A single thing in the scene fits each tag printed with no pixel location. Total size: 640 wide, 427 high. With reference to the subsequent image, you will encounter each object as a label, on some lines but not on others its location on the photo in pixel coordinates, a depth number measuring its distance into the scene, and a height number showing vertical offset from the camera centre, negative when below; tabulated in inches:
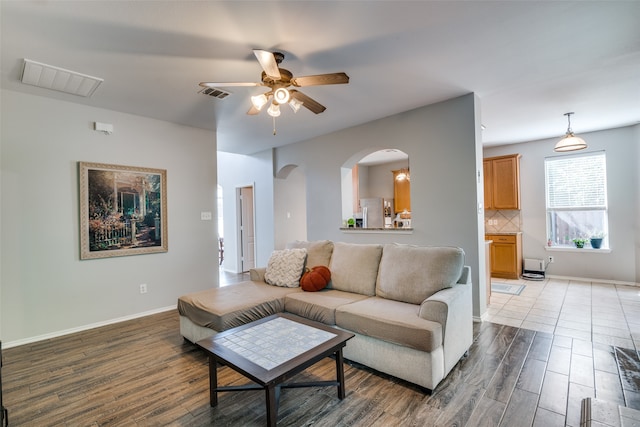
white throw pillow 132.0 -23.8
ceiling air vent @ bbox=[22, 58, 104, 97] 104.9 +54.8
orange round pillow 122.6 -26.7
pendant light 165.9 +37.4
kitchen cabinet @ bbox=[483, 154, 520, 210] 227.8 +23.3
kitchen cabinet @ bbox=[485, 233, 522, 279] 221.0 -33.9
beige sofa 84.0 -31.5
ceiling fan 86.9 +42.3
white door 271.3 -12.0
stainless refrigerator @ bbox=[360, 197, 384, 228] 306.7 +3.2
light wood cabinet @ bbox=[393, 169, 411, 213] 291.3 +20.0
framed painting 138.7 +5.1
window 207.5 +9.0
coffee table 63.6 -32.9
